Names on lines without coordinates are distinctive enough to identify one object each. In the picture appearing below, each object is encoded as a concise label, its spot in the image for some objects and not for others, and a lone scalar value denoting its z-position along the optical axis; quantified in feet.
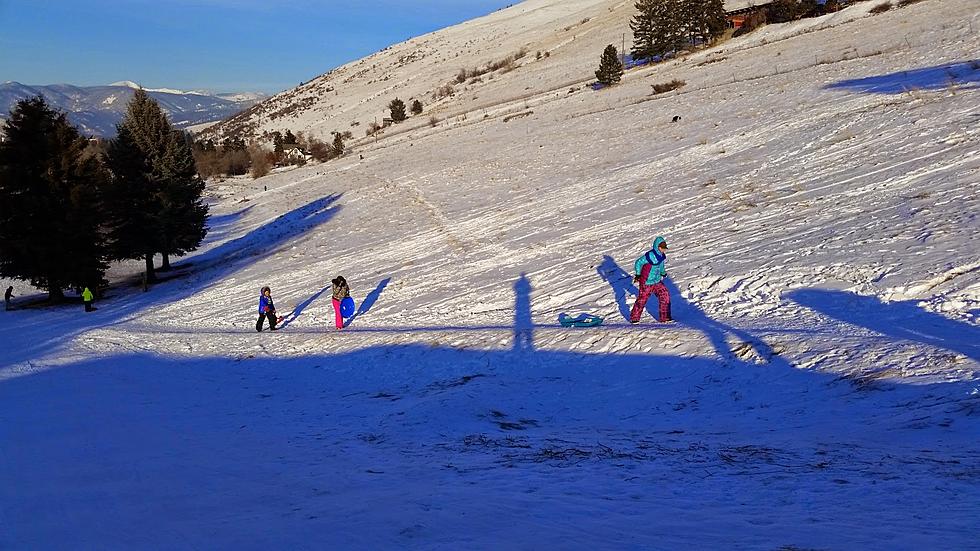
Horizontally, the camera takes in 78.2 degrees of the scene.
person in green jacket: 73.15
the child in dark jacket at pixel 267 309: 54.80
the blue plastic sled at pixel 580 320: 40.29
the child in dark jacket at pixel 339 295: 51.44
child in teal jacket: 37.09
